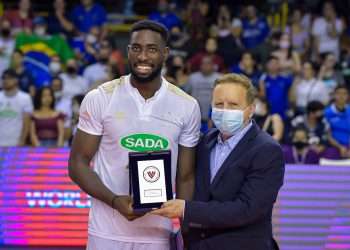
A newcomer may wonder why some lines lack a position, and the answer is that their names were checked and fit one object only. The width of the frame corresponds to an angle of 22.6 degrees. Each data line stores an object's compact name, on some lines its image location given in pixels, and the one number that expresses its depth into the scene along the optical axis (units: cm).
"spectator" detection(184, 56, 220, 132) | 1220
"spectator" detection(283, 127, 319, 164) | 973
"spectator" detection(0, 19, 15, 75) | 1311
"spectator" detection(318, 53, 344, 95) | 1307
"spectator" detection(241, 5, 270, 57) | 1506
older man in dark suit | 443
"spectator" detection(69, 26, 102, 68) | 1376
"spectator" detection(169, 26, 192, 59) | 1406
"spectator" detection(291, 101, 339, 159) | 1090
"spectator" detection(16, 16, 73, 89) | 1312
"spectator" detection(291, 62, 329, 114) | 1271
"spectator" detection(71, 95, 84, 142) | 1062
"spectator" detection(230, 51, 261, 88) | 1304
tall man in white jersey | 463
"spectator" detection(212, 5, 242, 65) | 1407
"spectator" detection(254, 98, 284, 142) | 1038
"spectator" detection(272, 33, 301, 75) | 1350
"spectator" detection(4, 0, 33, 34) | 1414
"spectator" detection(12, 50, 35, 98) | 1226
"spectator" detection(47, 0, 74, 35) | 1453
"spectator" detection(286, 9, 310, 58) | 1491
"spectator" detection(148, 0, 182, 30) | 1470
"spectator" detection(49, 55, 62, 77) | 1312
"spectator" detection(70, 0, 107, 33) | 1484
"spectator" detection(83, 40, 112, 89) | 1304
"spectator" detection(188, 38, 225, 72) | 1339
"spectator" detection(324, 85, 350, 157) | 1126
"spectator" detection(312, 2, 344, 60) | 1494
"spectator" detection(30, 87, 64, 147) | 1052
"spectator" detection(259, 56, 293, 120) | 1253
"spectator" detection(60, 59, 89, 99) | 1237
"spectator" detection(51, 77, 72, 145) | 1157
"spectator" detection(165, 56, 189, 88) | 1232
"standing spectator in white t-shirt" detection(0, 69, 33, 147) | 1066
